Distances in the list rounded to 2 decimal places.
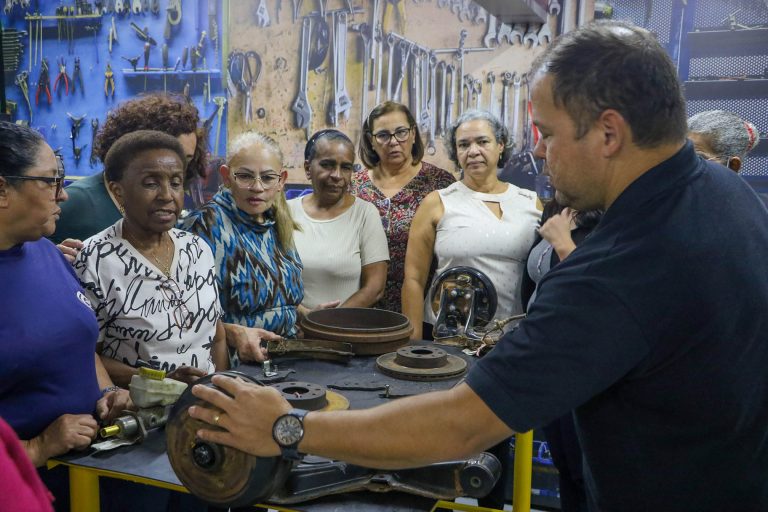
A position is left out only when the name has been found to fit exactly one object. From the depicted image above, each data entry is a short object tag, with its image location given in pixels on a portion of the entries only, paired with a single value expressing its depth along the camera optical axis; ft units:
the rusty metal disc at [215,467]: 4.67
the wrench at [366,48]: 16.07
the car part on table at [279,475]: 4.70
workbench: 5.08
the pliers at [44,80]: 19.47
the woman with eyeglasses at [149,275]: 6.88
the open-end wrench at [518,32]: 14.55
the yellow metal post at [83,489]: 5.60
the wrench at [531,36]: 14.44
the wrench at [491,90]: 14.94
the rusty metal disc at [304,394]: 6.01
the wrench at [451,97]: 15.28
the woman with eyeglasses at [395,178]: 11.79
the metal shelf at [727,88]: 12.78
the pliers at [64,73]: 19.17
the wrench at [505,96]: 14.83
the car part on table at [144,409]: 5.77
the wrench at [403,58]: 15.71
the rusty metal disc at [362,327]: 8.42
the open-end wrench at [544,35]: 14.34
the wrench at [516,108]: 14.75
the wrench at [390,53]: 15.85
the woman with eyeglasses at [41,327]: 5.56
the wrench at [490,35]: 14.83
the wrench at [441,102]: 15.37
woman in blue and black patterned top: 8.84
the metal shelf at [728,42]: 12.69
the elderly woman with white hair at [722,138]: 8.99
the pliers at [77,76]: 18.99
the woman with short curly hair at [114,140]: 8.84
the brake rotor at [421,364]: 7.57
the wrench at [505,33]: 14.70
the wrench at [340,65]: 16.24
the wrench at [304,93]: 16.52
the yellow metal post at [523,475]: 8.58
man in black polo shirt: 3.86
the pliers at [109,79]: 18.62
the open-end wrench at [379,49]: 15.94
